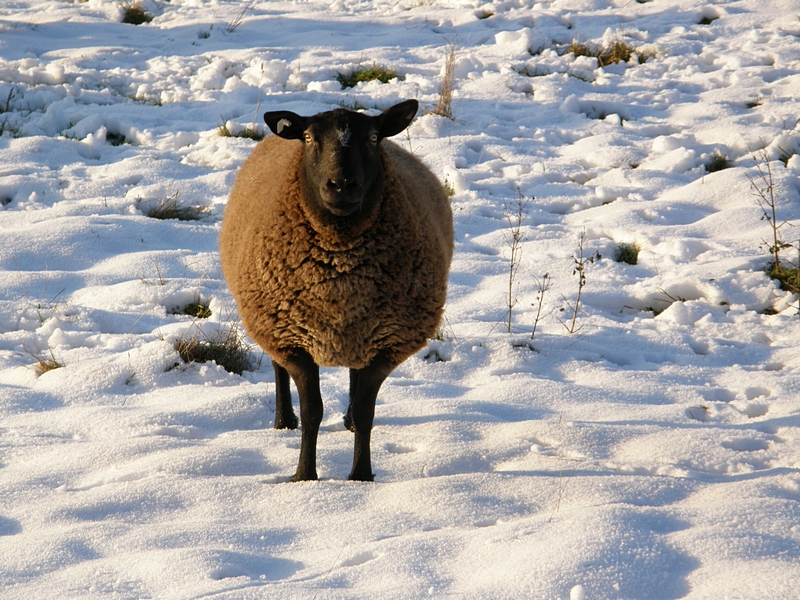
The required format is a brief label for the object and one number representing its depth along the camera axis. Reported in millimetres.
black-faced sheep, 6898
